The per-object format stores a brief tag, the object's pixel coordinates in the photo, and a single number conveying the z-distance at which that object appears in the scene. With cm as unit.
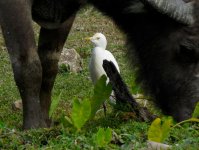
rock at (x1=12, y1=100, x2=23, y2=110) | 1056
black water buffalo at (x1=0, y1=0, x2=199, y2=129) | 784
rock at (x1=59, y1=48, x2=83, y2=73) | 1458
